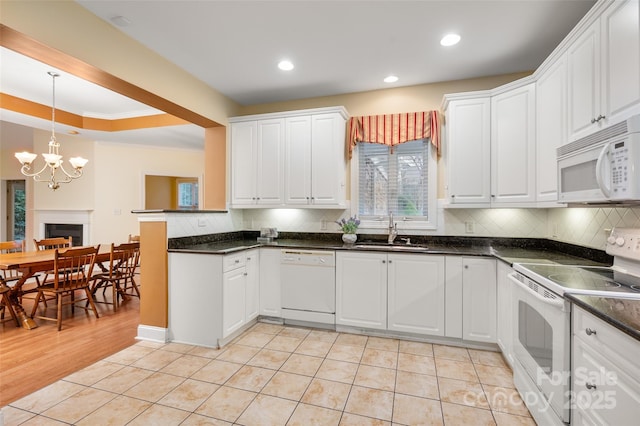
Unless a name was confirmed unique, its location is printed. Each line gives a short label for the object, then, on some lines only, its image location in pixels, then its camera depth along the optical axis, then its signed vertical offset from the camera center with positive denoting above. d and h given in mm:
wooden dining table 3196 -616
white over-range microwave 1338 +250
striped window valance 3344 +996
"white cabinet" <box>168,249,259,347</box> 2770 -833
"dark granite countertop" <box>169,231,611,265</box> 2398 -361
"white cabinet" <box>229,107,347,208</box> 3430 +647
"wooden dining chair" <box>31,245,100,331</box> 3344 -788
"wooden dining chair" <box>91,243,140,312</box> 3965 -851
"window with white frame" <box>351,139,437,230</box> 3432 +342
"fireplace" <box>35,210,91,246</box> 5688 -263
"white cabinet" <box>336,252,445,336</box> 2807 -793
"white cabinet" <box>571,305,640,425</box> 1027 -640
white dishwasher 3127 -797
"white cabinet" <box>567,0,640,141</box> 1516 +838
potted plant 3445 -210
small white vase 3441 -304
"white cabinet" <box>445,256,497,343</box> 2646 -789
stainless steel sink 2967 -369
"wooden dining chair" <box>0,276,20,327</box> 3301 -1011
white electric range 1462 -564
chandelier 3625 +699
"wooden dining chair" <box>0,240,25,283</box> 3945 -477
